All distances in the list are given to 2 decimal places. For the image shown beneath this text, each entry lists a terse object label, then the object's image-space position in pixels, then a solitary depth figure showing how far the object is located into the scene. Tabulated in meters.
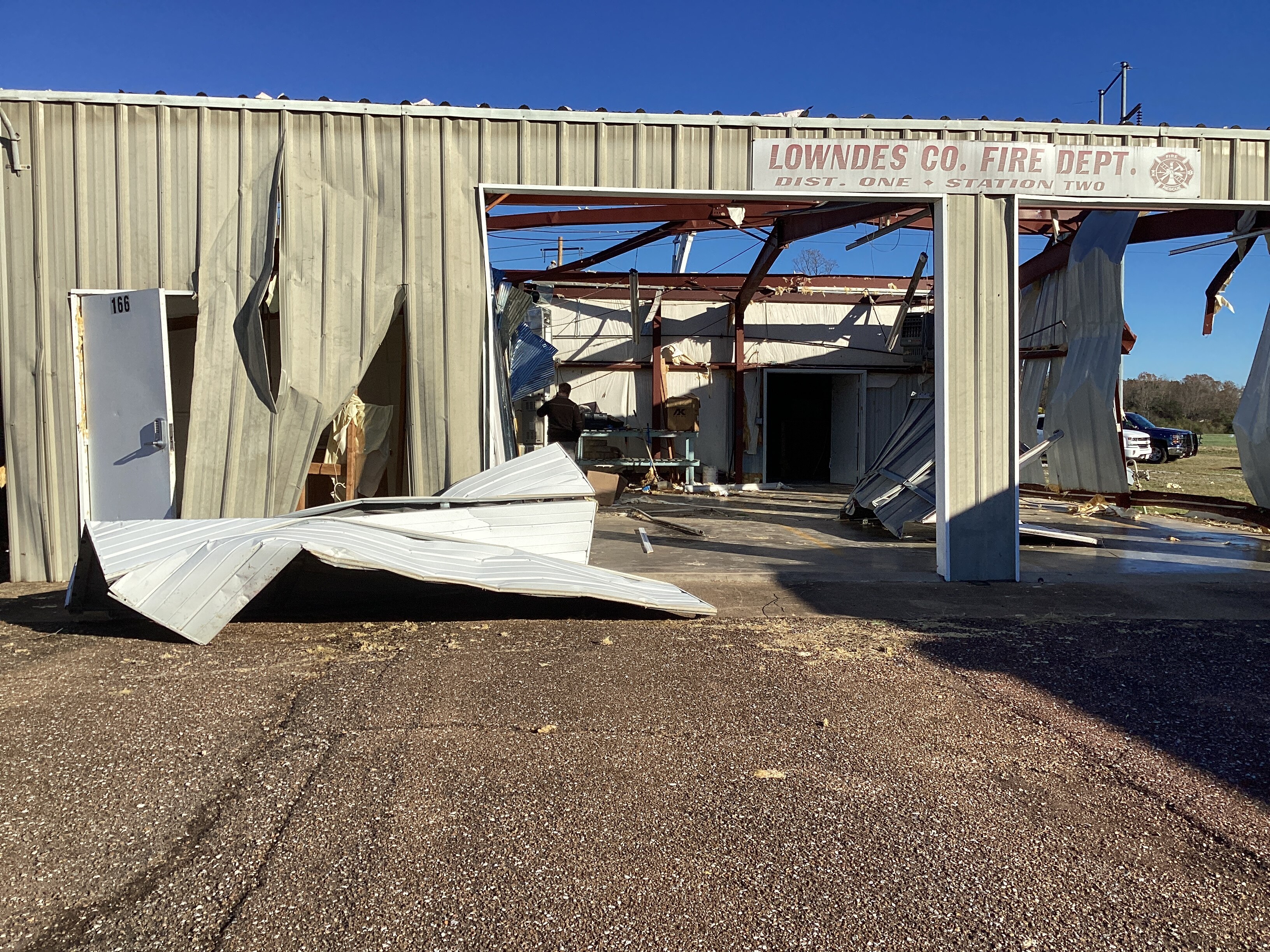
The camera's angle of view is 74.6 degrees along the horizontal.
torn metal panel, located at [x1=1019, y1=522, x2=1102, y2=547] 8.48
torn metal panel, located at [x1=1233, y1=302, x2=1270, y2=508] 9.26
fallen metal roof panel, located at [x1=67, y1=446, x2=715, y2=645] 4.61
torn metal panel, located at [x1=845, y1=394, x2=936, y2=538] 9.57
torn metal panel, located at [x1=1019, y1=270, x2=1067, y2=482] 12.71
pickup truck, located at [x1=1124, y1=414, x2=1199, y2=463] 24.06
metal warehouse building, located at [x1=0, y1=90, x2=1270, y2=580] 6.59
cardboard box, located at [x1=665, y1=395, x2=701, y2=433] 14.88
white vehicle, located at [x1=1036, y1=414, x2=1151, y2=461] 22.11
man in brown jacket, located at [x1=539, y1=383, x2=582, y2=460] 14.00
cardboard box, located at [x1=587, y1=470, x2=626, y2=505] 12.05
